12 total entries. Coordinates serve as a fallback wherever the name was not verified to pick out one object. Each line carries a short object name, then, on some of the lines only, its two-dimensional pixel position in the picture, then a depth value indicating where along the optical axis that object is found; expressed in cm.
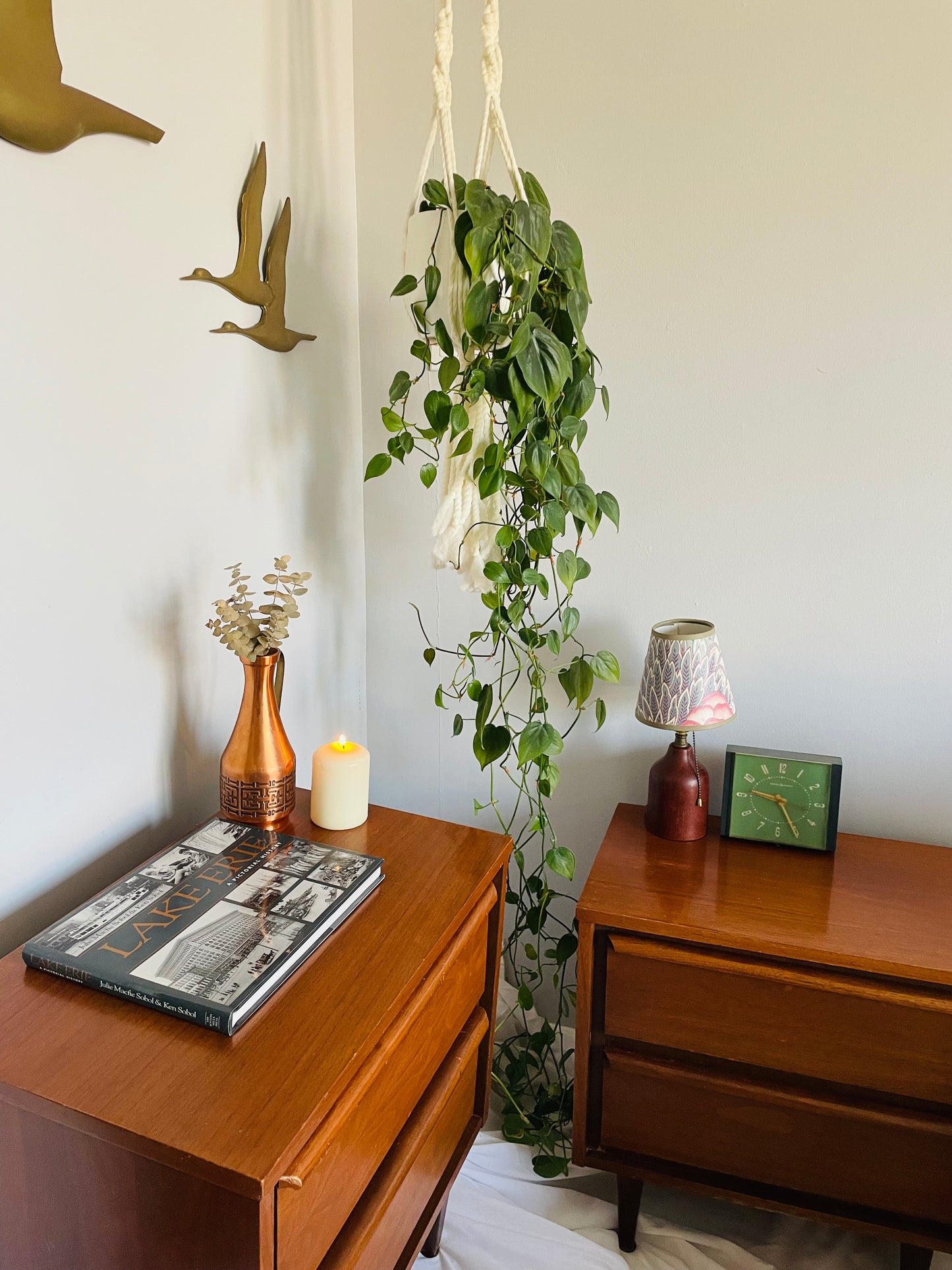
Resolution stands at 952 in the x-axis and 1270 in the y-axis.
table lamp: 133
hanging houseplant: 110
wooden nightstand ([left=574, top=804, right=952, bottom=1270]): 112
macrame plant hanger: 112
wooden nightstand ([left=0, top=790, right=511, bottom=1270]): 68
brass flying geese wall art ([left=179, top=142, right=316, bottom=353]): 119
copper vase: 113
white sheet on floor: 129
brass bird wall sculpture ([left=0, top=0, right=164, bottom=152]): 83
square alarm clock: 134
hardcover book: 81
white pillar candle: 114
